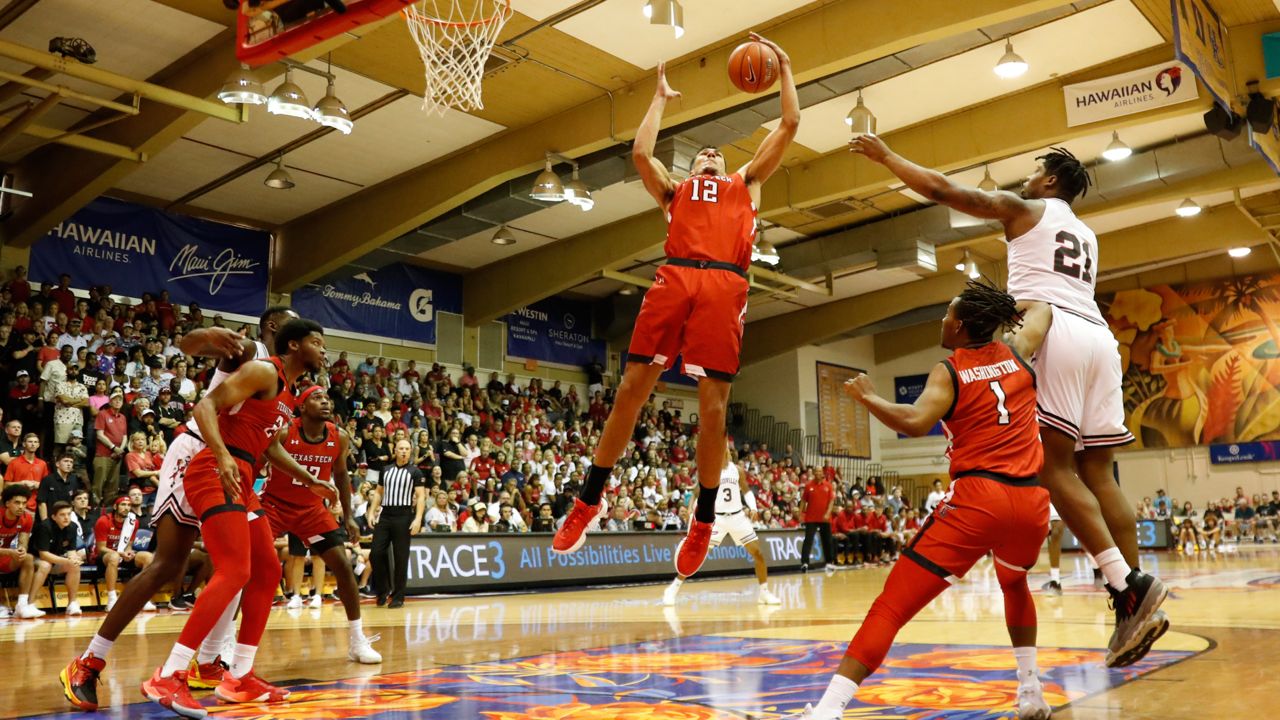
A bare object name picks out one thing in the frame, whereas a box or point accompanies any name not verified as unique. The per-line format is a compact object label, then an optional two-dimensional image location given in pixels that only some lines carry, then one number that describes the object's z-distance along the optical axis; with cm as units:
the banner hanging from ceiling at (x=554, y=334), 2612
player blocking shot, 458
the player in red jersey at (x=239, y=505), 486
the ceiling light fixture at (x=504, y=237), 1855
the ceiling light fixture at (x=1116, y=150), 1664
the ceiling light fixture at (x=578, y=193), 1490
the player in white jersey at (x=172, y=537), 499
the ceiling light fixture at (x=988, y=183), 1744
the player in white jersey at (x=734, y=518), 1192
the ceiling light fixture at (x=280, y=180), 1538
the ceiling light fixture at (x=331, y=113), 1198
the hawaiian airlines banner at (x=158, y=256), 1783
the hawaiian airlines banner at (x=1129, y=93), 1502
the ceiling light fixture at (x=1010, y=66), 1321
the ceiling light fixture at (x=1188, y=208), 2155
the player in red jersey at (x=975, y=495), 392
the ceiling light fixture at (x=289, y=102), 1172
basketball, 503
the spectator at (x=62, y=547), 1112
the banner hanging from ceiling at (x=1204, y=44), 1184
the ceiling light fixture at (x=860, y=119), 1420
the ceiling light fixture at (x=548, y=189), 1464
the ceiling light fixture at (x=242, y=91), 1173
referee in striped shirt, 1112
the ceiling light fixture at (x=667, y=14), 1081
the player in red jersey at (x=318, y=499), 644
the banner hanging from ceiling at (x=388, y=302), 2161
